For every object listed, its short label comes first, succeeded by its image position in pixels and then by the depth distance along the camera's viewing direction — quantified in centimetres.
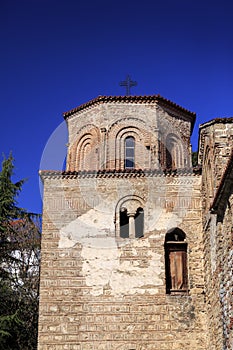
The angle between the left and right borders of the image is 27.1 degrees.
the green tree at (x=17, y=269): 1811
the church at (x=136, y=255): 1169
